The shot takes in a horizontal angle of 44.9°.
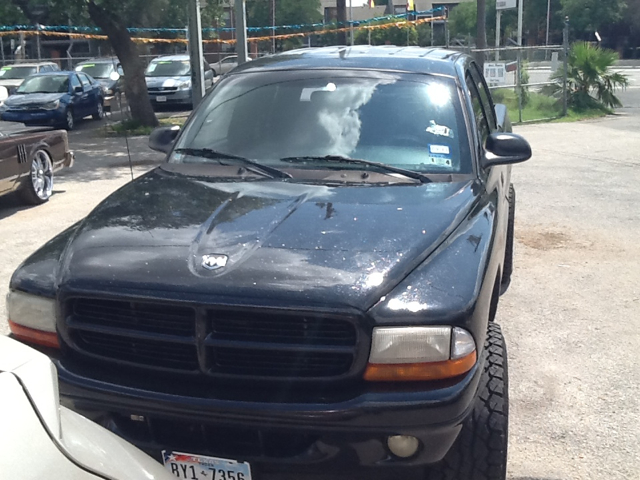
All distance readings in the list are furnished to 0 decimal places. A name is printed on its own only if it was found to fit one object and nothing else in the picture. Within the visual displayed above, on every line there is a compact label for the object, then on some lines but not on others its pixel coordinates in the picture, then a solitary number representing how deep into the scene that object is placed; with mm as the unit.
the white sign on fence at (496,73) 18688
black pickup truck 2639
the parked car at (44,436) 1503
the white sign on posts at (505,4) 27622
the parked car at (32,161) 8789
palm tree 19547
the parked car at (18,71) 23750
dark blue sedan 18781
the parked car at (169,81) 22594
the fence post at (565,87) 19011
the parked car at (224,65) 31547
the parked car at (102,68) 24786
